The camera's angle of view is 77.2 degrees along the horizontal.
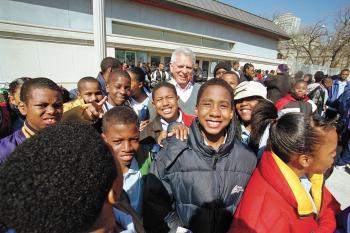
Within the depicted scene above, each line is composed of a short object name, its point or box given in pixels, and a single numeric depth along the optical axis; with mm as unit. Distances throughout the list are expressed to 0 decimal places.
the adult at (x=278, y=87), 4297
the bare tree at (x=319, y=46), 27781
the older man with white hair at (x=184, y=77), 2826
